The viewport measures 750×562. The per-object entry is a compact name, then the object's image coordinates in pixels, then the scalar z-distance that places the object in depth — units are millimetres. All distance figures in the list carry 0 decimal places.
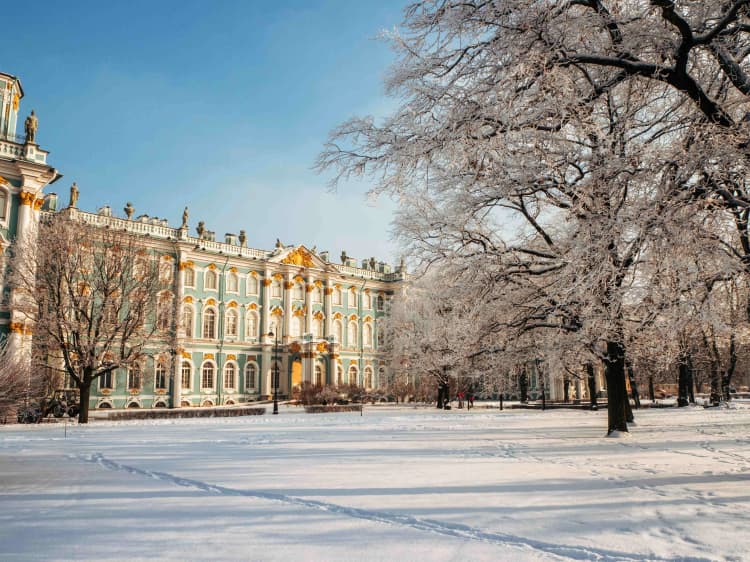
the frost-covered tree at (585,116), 7254
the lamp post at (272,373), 51344
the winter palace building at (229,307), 31922
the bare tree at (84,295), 25359
